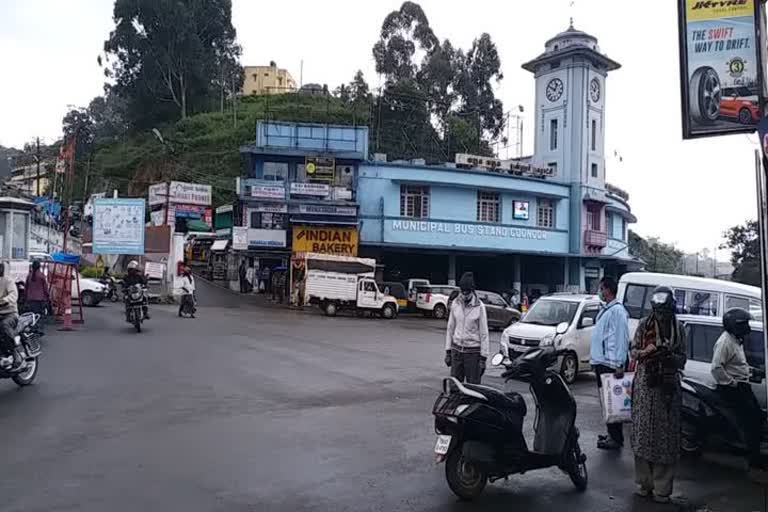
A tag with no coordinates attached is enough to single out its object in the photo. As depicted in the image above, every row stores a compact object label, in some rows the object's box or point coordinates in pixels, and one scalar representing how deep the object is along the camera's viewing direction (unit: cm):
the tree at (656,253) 6065
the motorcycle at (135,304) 1805
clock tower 4003
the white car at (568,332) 1319
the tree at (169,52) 6075
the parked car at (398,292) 3250
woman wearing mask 570
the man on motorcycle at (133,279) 1822
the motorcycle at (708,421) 700
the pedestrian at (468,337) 820
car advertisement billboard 711
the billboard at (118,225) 2725
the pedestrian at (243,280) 3828
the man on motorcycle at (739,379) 693
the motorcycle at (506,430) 561
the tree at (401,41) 5894
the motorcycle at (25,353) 973
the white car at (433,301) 3203
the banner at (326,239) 3472
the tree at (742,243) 3666
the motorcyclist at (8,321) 956
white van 1184
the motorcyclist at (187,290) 2352
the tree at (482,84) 5756
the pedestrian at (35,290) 1574
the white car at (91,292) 2631
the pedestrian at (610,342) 765
